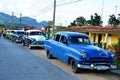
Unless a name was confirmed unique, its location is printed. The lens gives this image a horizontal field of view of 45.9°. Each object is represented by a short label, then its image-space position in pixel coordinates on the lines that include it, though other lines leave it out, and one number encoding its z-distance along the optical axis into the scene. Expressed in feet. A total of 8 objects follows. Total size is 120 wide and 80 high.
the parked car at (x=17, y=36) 58.71
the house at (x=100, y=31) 45.36
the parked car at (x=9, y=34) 69.50
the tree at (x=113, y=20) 90.49
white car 43.47
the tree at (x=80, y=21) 112.17
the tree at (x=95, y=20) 97.25
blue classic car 20.44
